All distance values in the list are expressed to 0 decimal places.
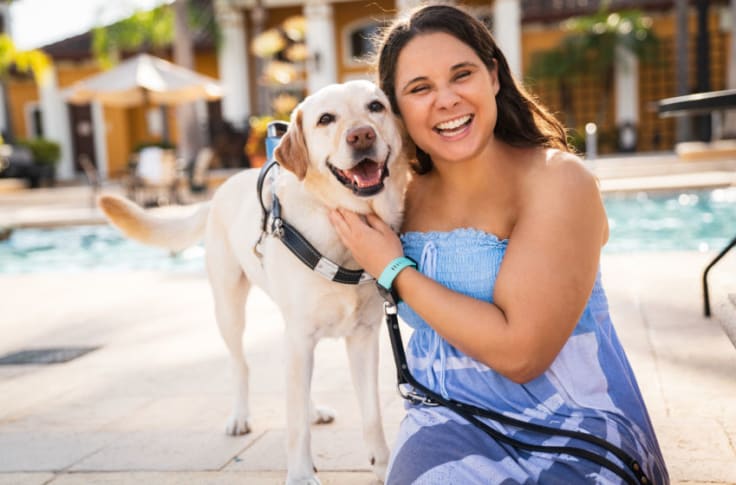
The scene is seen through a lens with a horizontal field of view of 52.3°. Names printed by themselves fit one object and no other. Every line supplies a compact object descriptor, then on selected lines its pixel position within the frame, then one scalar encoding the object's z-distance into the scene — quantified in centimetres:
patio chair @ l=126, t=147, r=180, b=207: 1404
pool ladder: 400
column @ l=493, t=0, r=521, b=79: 2014
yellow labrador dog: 230
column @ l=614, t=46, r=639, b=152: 2039
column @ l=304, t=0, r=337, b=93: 2139
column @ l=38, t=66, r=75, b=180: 2516
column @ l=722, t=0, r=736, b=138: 1739
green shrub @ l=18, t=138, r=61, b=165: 2339
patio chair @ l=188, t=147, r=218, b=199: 1464
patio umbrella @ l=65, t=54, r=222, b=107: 1461
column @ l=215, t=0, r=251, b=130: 2227
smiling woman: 183
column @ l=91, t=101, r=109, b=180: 2616
